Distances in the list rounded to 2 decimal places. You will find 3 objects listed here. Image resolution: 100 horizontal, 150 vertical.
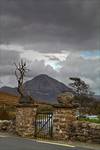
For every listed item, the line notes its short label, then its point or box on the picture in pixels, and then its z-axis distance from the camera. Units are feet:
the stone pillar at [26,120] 53.47
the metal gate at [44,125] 51.53
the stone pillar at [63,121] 48.89
